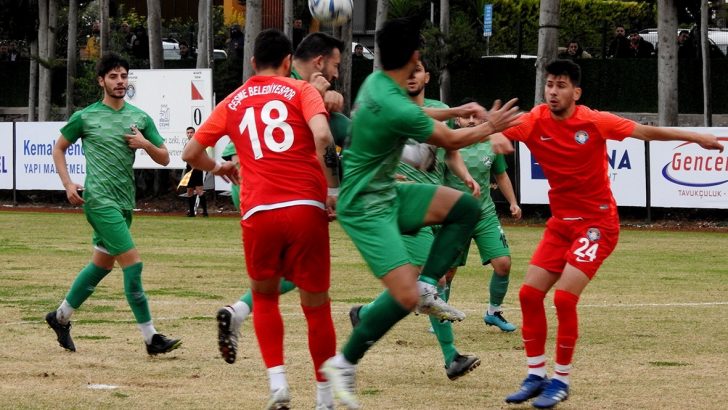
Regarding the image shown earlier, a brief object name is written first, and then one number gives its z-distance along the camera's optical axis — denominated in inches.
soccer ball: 593.6
